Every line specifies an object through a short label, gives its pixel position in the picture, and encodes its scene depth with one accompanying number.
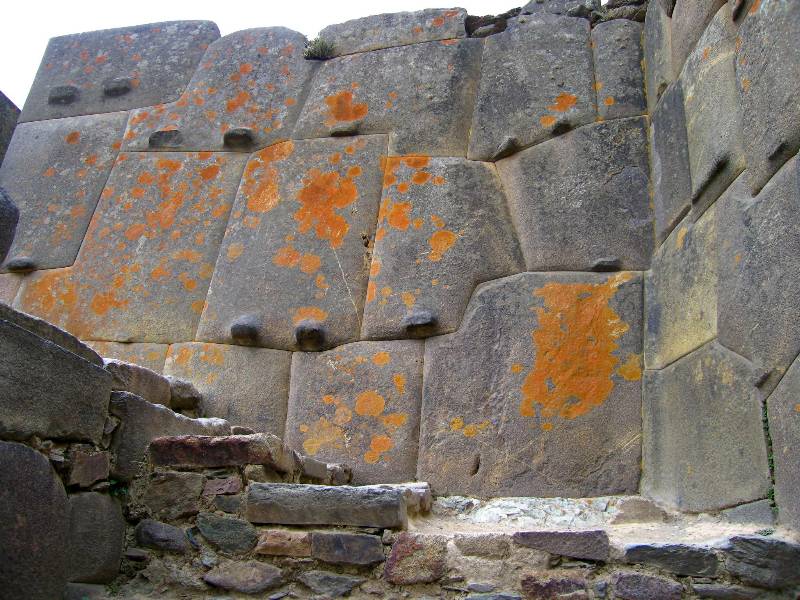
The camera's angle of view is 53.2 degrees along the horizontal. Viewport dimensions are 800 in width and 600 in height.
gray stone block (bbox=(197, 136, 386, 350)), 3.76
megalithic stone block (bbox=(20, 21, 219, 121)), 4.89
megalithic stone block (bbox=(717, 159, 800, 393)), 2.26
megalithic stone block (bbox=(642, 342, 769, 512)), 2.43
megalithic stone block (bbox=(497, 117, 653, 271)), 3.56
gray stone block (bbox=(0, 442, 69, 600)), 1.81
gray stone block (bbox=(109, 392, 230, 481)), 2.31
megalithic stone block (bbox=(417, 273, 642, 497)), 3.15
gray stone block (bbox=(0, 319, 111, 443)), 1.88
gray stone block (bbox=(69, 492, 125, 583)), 2.07
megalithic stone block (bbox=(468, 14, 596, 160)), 3.97
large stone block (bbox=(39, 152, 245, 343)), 4.03
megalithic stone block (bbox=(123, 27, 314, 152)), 4.51
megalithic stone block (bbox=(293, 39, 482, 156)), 4.18
